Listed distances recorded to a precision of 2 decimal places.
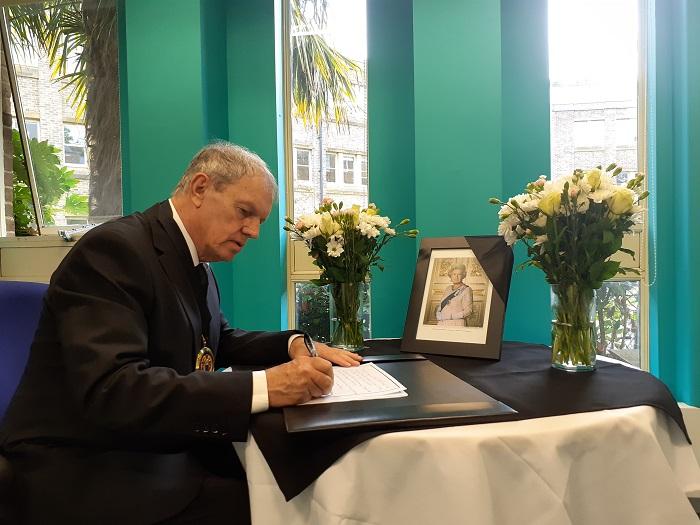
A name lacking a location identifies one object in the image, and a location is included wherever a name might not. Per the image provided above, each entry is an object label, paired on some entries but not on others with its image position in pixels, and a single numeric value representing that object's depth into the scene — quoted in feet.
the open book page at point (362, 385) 3.18
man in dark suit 2.87
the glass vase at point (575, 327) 3.85
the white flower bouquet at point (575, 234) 3.61
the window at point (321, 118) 8.29
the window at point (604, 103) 7.90
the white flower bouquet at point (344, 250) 4.91
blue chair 4.11
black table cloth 2.70
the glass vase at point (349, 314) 5.05
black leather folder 2.69
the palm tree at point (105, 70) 8.46
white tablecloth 2.58
